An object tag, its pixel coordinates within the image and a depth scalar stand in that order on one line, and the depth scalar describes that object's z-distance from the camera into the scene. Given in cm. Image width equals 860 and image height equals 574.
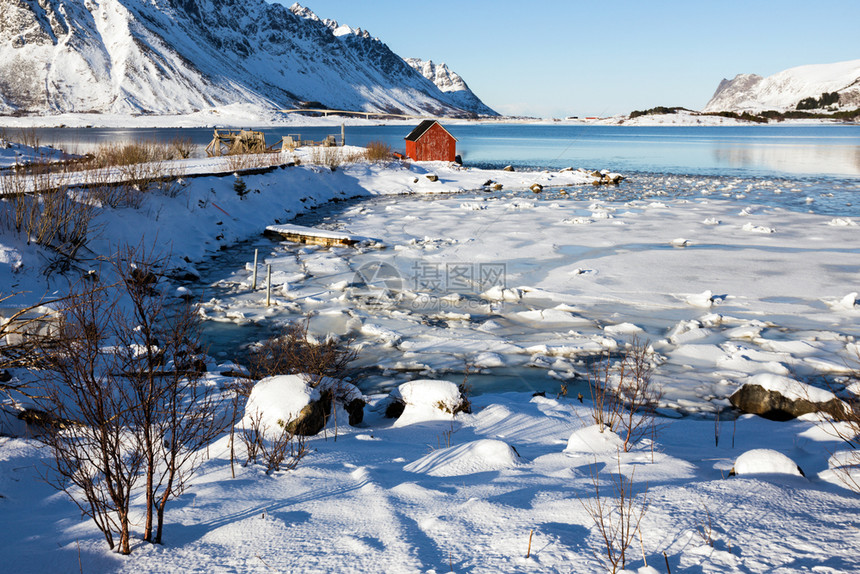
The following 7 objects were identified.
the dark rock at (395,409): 611
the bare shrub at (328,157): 2866
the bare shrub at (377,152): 3288
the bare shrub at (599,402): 517
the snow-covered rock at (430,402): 582
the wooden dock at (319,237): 1597
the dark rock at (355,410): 577
